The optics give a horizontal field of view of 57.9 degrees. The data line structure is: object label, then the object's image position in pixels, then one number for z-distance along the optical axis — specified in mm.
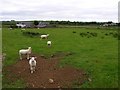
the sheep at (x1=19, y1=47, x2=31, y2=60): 10946
